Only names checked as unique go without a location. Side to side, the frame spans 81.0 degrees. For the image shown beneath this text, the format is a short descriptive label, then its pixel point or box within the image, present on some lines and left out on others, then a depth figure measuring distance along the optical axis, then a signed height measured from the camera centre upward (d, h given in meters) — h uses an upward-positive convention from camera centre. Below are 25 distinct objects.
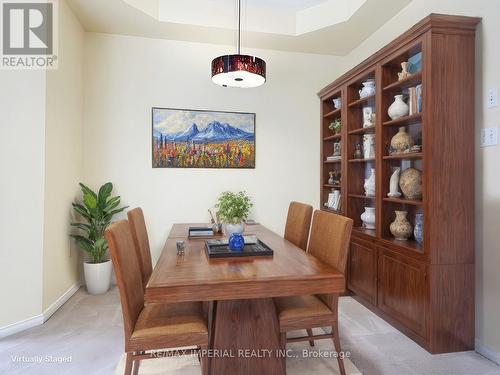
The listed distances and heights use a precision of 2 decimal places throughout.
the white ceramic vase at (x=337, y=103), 3.31 +0.96
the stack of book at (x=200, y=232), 2.51 -0.41
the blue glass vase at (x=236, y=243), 1.86 -0.36
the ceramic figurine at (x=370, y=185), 2.80 +0.01
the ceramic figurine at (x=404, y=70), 2.34 +0.94
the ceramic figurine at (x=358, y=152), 3.08 +0.37
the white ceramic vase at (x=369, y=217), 2.85 -0.31
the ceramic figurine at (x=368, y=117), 2.82 +0.68
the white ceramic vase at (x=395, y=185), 2.48 +0.01
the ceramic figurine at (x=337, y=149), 3.44 +0.44
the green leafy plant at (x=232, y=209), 2.32 -0.19
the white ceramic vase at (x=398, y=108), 2.38 +0.65
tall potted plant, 2.99 -0.52
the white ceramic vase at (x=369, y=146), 2.84 +0.40
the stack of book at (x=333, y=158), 3.38 +0.34
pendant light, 2.10 +0.85
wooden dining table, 1.34 -0.49
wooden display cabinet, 2.00 -0.04
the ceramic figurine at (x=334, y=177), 3.53 +0.11
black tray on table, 1.78 -0.41
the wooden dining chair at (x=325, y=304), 1.68 -0.72
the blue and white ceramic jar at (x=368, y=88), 2.79 +0.95
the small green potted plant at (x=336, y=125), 3.37 +0.72
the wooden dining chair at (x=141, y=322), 1.40 -0.71
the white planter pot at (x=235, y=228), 2.33 -0.33
